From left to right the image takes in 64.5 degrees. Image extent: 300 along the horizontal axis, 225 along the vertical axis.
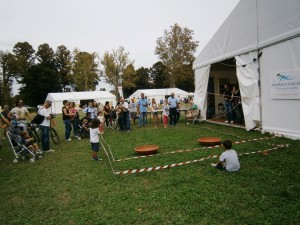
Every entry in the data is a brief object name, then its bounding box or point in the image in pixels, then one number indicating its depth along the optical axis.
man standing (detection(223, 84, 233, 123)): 12.27
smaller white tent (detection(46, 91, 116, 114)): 34.97
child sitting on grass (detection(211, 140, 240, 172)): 5.41
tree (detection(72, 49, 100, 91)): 55.25
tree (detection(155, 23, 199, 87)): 43.91
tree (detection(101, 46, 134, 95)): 53.22
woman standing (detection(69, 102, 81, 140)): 11.20
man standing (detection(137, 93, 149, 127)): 14.02
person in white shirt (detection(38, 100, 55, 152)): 8.63
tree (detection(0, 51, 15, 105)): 40.72
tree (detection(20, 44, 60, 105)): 52.00
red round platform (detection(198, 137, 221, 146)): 7.95
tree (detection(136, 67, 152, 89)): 84.88
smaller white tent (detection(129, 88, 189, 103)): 41.97
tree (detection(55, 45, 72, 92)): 66.38
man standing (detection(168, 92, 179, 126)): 13.13
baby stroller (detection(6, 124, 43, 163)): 7.76
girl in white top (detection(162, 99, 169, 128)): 13.04
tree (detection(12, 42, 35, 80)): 57.47
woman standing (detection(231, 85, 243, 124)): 12.11
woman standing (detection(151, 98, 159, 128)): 14.17
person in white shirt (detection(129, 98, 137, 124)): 15.45
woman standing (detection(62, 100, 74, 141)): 10.53
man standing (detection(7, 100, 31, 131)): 10.39
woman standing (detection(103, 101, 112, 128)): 13.86
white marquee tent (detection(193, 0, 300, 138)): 7.97
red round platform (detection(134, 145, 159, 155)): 7.34
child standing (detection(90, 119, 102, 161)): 7.12
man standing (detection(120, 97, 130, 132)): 12.41
